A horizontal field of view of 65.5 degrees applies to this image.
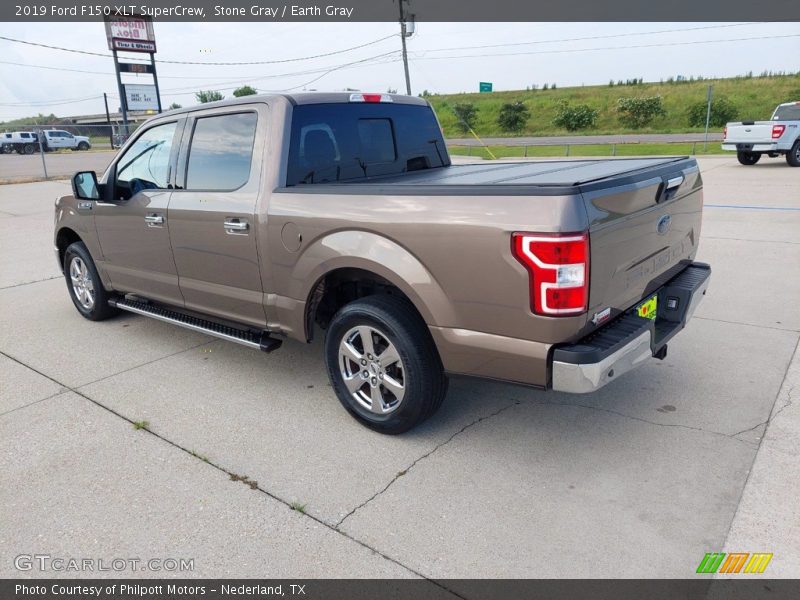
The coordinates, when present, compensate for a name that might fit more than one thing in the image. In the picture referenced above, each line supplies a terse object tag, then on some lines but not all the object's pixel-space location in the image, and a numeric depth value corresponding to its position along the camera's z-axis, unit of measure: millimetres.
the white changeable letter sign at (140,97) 35956
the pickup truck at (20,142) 45625
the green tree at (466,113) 56153
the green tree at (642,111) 47188
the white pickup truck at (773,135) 16656
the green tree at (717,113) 43125
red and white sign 34844
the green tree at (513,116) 52250
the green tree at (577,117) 48875
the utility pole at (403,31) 31203
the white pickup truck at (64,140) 46750
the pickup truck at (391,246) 2730
